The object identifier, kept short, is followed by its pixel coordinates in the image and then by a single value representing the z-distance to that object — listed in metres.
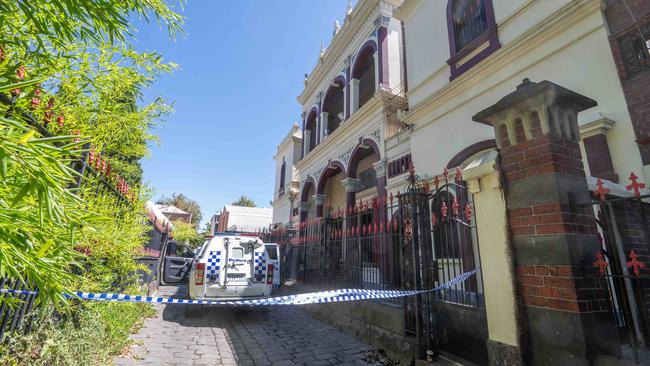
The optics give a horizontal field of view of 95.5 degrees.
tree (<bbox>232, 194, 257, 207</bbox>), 49.31
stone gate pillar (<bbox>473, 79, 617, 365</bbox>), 2.20
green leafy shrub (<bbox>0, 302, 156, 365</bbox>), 2.71
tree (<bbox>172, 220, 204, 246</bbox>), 20.87
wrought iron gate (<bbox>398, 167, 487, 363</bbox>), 3.55
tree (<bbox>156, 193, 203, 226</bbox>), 49.31
